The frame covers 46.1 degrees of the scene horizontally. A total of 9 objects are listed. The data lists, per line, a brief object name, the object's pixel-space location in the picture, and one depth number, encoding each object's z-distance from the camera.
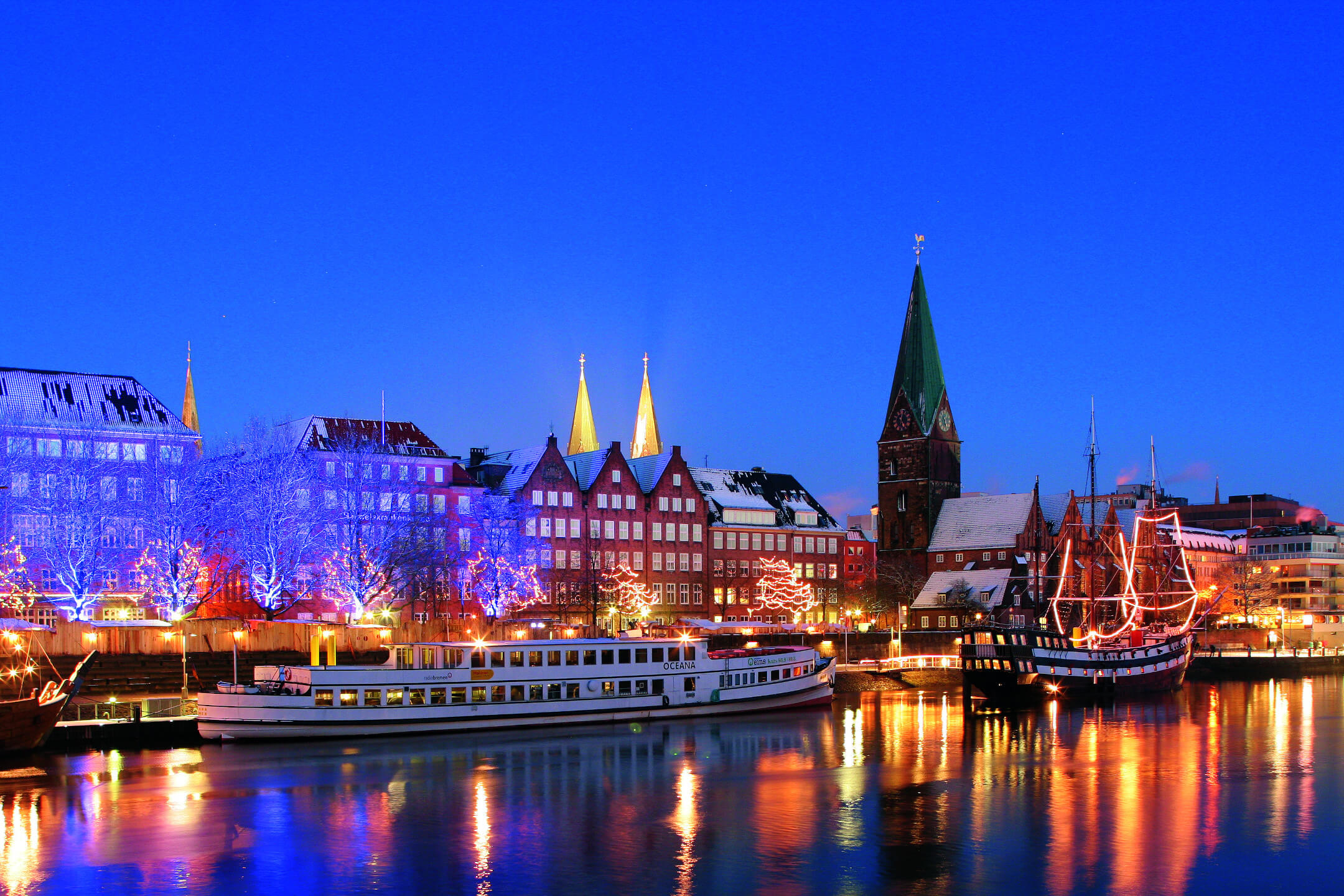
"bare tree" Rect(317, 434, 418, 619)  87.62
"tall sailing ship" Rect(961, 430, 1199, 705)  85.69
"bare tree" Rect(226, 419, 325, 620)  83.44
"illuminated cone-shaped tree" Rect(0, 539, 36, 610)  75.50
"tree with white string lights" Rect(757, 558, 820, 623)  127.44
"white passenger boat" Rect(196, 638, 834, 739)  61.03
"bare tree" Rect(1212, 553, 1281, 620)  161.25
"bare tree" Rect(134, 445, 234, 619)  81.25
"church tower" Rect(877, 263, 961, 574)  146.00
